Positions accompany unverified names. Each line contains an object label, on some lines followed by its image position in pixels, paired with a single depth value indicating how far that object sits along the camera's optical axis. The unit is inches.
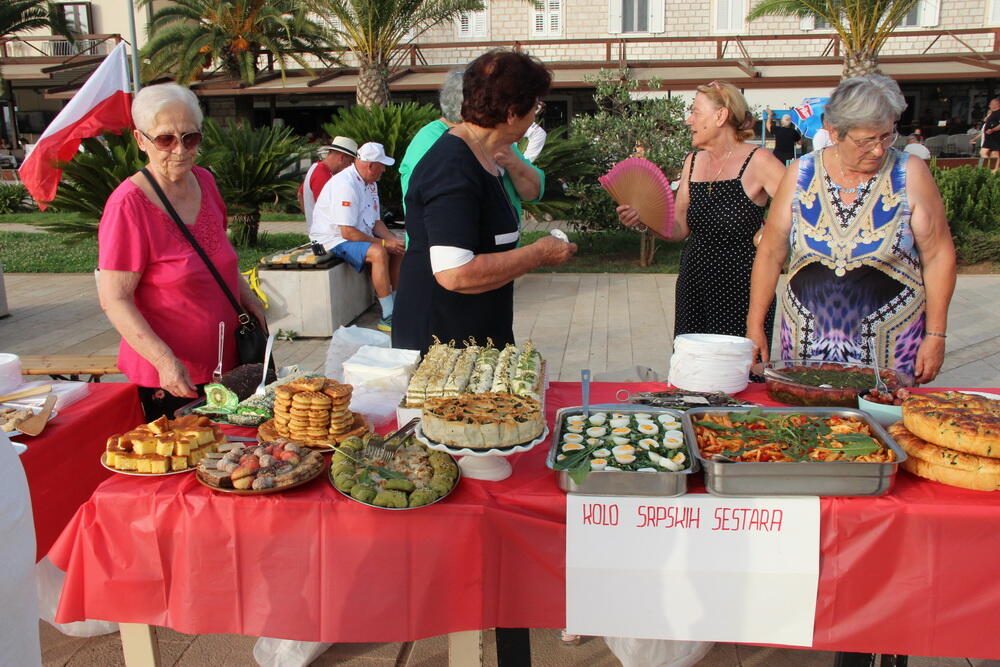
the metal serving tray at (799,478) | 73.9
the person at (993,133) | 620.9
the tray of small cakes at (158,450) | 83.5
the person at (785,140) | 631.2
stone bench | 284.2
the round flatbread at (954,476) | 75.4
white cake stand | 81.3
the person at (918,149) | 512.5
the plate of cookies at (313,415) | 88.0
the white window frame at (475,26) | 1043.9
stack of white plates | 104.1
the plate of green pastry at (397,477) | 75.7
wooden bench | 162.2
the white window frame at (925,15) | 978.1
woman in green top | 114.3
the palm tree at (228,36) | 865.5
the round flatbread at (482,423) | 74.4
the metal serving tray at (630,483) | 74.2
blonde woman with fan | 144.7
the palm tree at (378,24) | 650.2
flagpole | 433.4
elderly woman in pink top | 106.6
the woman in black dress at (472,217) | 96.1
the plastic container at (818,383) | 97.5
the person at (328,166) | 338.3
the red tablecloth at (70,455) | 96.8
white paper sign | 75.6
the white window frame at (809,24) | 976.1
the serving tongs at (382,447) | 82.7
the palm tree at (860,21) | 668.1
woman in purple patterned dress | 110.2
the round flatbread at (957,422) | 74.8
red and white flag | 262.5
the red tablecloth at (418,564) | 75.5
